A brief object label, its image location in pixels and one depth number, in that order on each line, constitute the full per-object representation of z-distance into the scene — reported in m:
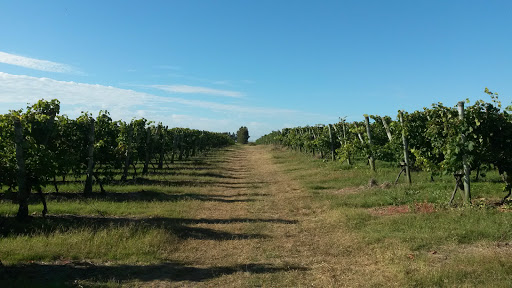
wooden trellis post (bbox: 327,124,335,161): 24.50
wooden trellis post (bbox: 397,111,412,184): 13.48
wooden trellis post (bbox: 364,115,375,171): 16.74
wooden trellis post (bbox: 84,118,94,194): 12.98
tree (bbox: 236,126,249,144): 121.75
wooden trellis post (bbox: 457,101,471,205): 9.09
